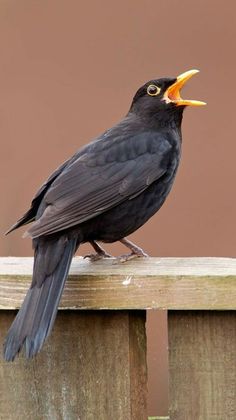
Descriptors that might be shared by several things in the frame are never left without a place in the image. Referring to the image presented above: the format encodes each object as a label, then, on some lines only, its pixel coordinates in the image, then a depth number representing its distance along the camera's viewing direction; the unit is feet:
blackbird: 17.35
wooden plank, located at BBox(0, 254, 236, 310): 16.43
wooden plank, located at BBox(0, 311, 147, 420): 17.06
